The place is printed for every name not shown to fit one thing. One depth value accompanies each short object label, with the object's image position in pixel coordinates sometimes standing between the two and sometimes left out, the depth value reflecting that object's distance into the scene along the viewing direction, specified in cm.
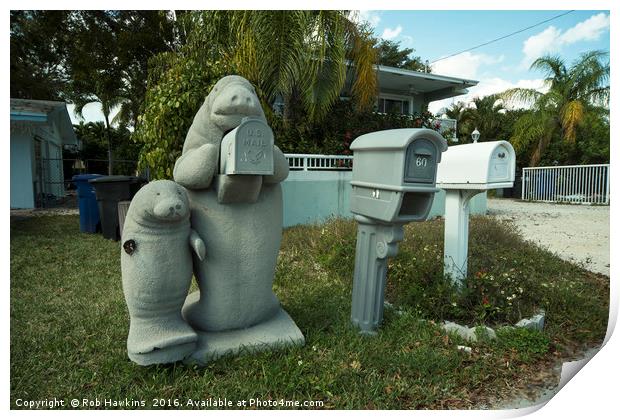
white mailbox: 264
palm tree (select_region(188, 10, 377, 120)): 358
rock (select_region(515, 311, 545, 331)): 257
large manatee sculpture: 203
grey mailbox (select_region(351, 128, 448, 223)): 210
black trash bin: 529
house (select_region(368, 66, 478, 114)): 924
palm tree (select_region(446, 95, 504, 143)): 1241
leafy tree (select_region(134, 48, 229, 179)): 445
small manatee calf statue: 188
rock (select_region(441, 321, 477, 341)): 250
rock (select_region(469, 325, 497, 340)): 245
